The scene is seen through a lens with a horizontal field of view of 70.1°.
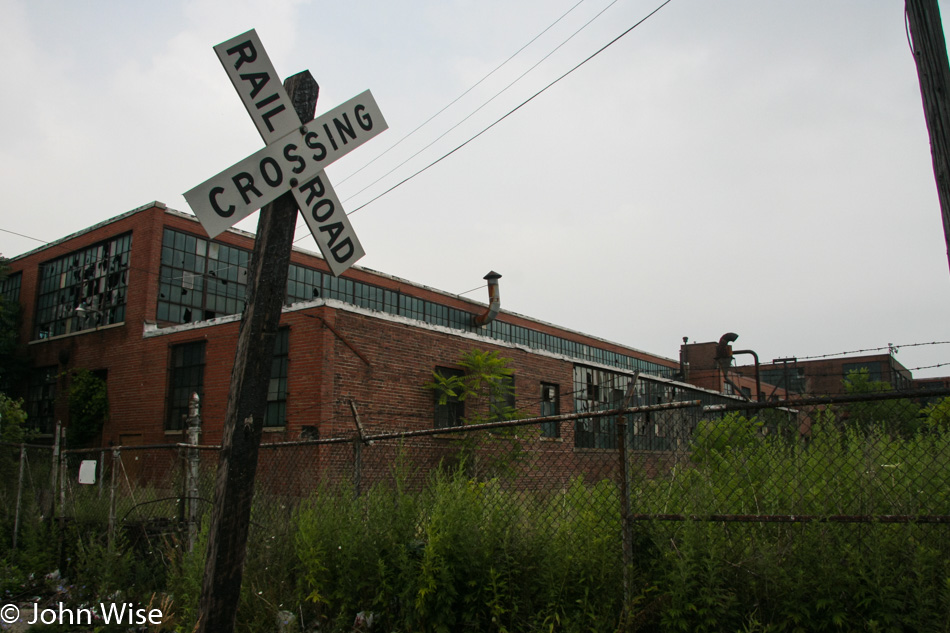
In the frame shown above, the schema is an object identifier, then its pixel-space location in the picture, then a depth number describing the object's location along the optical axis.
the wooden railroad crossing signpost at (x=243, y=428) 3.80
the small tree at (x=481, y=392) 17.92
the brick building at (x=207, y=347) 16.95
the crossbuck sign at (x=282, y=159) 3.68
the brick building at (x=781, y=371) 45.88
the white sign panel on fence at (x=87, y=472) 8.54
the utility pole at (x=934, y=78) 4.30
